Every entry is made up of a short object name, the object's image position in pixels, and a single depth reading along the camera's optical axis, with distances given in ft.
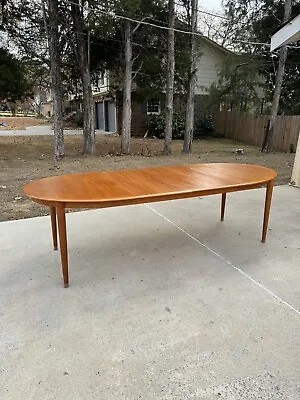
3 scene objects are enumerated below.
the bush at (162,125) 52.24
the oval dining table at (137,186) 6.74
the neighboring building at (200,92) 53.72
